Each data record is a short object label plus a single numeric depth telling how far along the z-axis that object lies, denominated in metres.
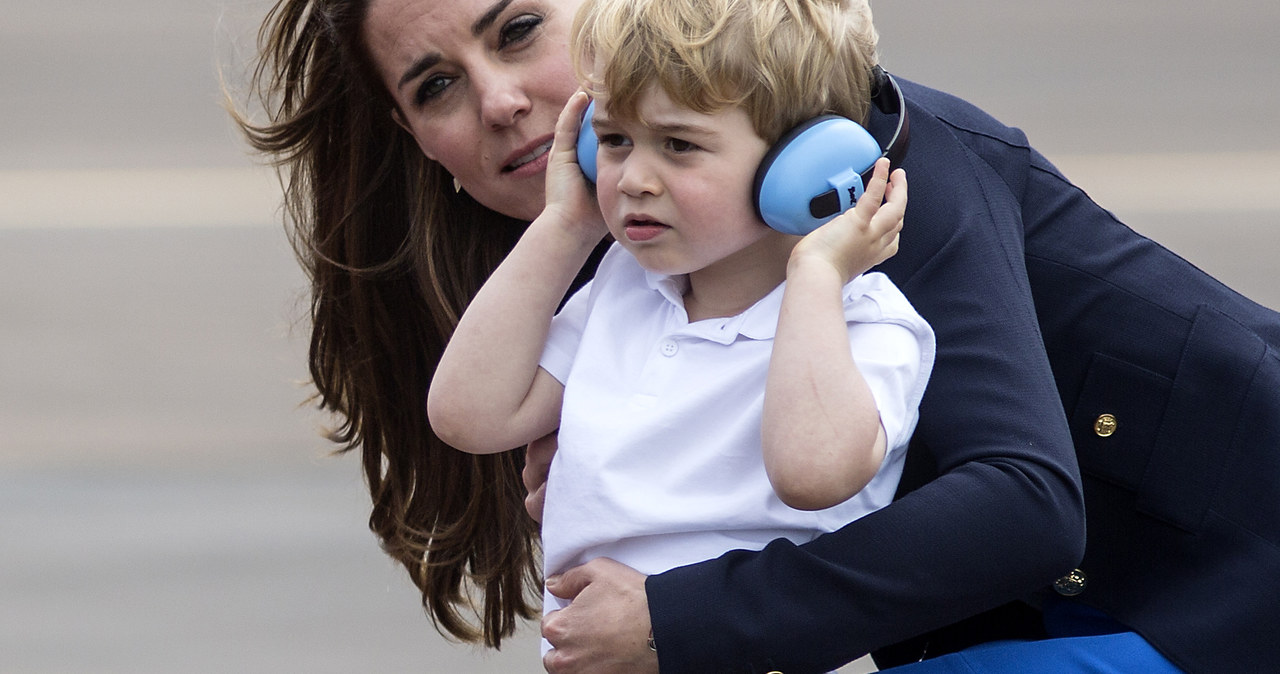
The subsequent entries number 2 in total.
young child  8.82
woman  8.85
